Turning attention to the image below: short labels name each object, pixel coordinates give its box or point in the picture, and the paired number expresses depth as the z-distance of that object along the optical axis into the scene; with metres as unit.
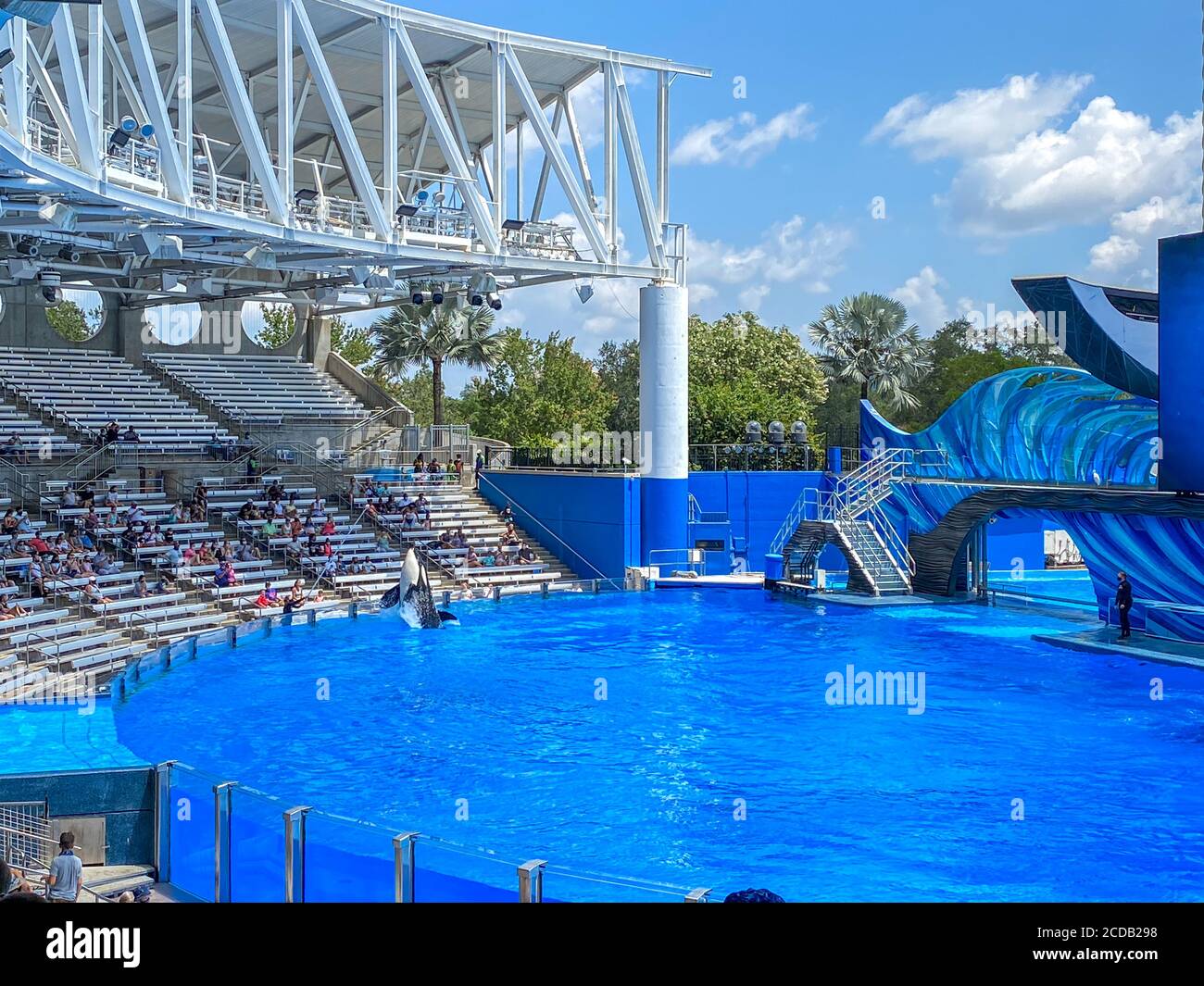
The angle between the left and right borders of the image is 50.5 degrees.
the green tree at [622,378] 59.59
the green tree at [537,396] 54.25
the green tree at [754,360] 54.62
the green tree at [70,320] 63.16
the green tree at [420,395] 70.31
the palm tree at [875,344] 46.12
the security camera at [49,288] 30.25
